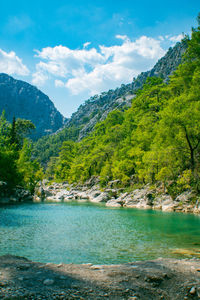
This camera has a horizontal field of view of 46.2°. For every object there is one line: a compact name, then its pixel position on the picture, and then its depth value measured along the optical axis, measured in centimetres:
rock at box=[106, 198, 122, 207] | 3580
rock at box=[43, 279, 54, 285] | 572
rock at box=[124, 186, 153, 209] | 3309
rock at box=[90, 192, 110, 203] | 4369
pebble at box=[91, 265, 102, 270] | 732
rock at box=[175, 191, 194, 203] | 2789
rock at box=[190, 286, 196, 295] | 576
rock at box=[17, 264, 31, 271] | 690
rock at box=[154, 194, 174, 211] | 2861
